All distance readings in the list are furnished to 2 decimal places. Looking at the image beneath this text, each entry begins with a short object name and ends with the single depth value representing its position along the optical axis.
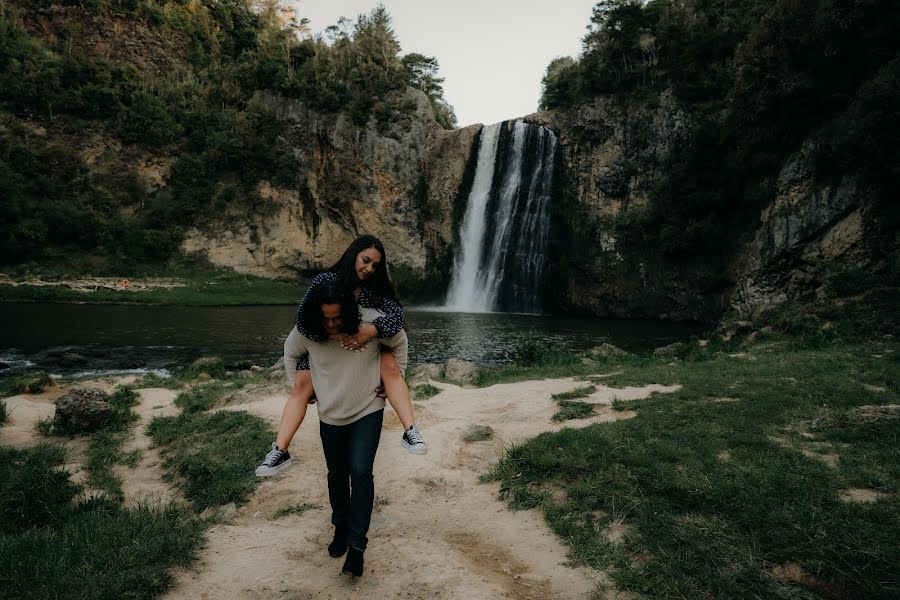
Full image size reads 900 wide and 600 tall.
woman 3.29
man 3.18
